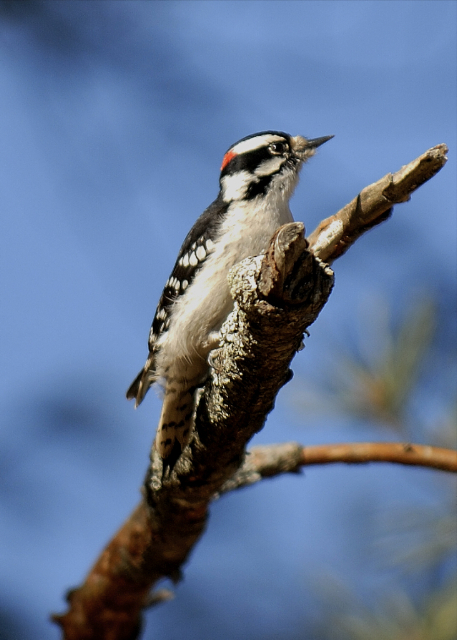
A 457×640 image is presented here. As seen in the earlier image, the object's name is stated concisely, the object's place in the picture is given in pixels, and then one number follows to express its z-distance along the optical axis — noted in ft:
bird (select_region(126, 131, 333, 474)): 21.58
